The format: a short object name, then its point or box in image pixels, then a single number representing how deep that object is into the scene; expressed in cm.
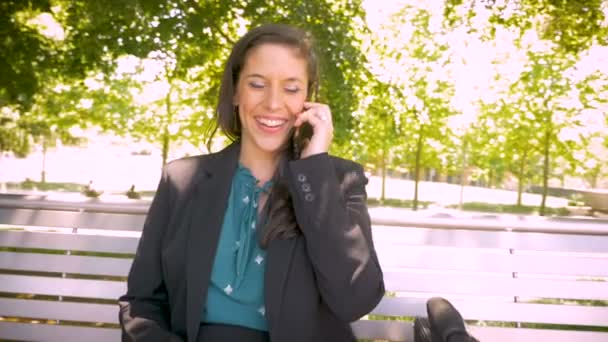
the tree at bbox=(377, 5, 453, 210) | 770
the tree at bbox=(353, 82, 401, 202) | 700
